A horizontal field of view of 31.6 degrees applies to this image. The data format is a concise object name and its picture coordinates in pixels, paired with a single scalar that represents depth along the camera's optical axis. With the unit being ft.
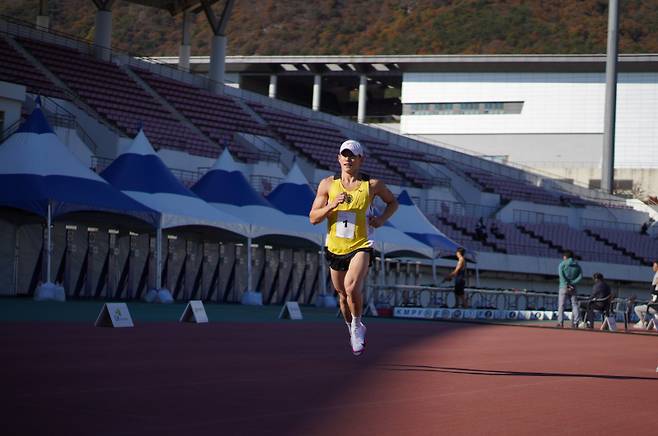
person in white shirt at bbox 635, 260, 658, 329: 79.56
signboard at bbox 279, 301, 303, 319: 77.46
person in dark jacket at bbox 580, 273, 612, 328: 84.47
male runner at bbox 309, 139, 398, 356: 35.22
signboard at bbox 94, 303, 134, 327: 51.60
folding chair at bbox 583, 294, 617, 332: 84.28
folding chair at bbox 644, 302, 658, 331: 78.69
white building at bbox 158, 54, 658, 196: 242.99
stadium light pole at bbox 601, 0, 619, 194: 200.13
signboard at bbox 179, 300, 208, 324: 61.26
